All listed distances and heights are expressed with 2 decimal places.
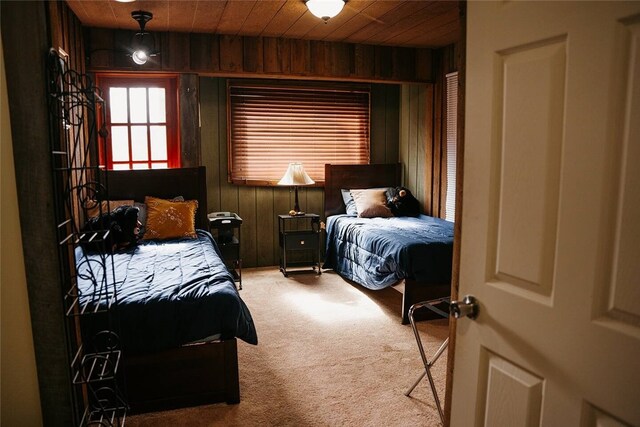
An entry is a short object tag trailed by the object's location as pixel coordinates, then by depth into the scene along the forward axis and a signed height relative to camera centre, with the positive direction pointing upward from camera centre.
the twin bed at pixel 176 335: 2.35 -0.88
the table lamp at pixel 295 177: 5.06 -0.19
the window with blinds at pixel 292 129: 5.26 +0.35
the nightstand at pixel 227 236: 4.66 -0.76
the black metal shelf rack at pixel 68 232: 1.38 -0.22
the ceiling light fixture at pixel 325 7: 3.21 +1.03
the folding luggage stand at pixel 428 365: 2.23 -0.96
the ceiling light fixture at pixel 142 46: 4.03 +0.97
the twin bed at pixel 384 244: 3.70 -0.71
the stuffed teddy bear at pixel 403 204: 5.20 -0.47
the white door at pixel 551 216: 0.94 -0.12
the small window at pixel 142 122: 4.70 +0.36
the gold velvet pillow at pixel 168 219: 3.98 -0.51
